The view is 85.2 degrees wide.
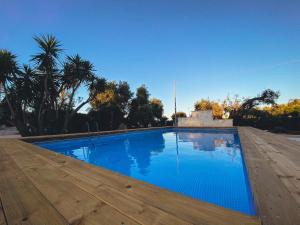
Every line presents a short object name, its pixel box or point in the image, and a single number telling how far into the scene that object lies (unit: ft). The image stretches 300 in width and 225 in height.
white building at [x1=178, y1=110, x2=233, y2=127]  49.73
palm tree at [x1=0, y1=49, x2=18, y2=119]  31.09
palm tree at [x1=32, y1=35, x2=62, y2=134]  34.27
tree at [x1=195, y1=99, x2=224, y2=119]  70.44
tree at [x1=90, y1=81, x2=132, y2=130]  47.93
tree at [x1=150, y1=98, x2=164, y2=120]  62.43
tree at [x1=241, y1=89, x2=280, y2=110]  69.45
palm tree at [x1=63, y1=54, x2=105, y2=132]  38.17
